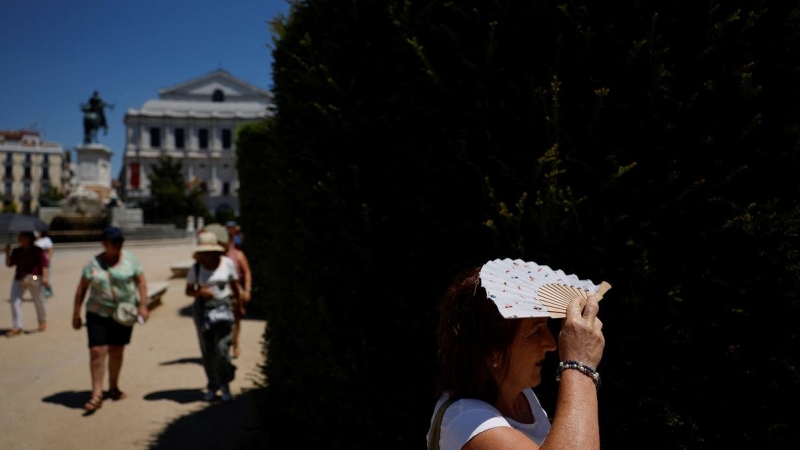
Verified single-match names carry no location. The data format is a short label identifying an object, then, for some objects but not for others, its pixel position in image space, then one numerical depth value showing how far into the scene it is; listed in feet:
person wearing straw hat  18.01
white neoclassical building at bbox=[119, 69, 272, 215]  248.11
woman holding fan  4.34
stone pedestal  127.54
